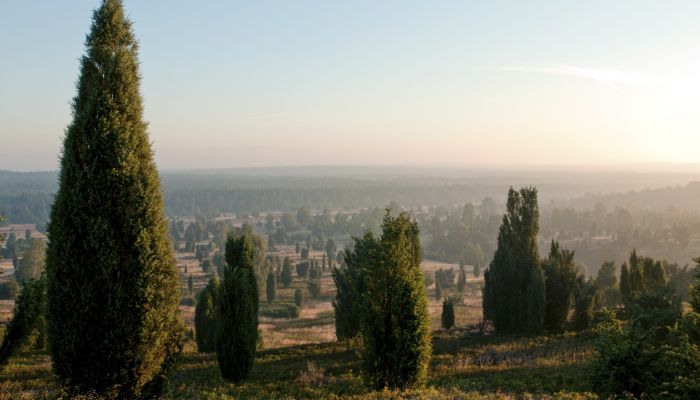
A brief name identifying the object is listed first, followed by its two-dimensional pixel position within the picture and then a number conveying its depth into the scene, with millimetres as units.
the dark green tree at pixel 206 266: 128125
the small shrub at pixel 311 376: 20406
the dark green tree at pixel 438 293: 94375
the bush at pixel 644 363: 12625
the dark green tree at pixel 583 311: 37594
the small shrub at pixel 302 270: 122562
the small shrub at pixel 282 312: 79688
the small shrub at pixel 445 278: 110688
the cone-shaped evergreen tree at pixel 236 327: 20547
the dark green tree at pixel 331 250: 143700
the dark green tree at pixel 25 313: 14422
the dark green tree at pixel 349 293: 32969
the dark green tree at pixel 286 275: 110875
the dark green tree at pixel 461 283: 104562
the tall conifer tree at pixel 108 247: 12711
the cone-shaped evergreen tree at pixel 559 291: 38875
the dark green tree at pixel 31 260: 111750
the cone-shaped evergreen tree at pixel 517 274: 38594
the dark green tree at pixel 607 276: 69356
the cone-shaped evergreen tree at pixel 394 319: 16438
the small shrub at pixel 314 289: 101688
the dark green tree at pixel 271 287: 91188
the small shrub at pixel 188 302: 88900
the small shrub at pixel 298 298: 85938
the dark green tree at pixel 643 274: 42250
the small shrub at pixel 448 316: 43625
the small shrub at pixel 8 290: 91688
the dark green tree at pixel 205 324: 33094
